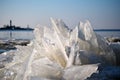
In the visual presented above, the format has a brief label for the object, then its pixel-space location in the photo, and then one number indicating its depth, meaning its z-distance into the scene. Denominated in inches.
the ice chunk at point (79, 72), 105.4
